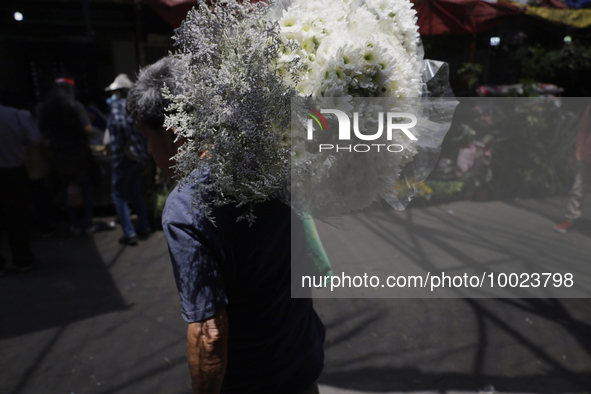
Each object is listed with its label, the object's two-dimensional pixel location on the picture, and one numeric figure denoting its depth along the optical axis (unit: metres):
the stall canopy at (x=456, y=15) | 5.39
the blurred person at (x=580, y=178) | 5.18
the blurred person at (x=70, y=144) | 4.99
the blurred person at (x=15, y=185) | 4.18
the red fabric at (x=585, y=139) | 5.14
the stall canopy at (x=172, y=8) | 4.36
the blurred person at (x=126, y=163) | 4.67
